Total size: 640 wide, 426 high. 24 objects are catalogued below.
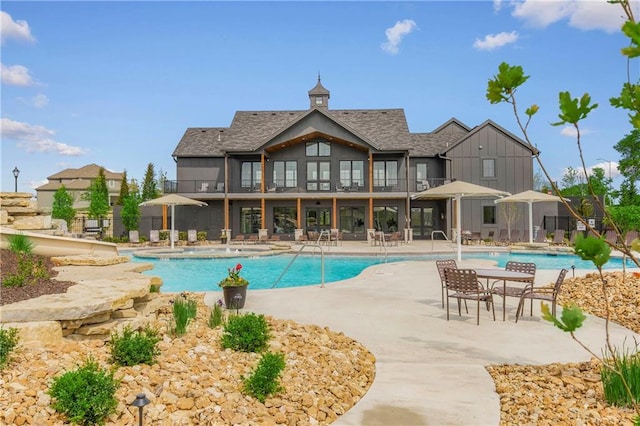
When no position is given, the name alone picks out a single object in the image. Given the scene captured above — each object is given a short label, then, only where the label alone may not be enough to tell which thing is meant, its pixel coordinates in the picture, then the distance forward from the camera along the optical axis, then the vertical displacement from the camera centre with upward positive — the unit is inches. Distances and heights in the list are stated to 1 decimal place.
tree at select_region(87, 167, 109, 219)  1111.0 +57.2
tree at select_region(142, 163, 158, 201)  1584.6 +174.6
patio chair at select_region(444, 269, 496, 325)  242.1 -38.8
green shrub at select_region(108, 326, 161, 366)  140.7 -45.9
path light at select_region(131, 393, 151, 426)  96.3 -44.3
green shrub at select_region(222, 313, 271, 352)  166.9 -48.3
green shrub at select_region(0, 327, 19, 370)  126.4 -39.4
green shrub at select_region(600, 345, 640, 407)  121.3 -51.9
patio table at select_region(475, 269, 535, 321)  249.8 -34.9
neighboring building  2223.9 +258.6
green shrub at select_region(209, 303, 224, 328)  200.7 -49.3
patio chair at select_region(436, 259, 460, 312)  292.4 -32.1
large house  1011.3 +131.5
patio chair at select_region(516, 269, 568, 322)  239.9 -45.8
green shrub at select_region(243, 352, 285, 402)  129.0 -52.7
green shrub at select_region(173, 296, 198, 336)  178.7 -43.1
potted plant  268.7 -45.5
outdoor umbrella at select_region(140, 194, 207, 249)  815.7 +52.0
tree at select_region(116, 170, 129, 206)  1459.4 +152.2
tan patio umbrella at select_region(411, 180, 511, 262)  524.4 +44.4
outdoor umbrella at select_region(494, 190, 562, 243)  740.5 +51.1
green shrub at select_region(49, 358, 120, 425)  107.9 -48.6
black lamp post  624.7 +87.4
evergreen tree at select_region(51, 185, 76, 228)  1120.2 +57.9
